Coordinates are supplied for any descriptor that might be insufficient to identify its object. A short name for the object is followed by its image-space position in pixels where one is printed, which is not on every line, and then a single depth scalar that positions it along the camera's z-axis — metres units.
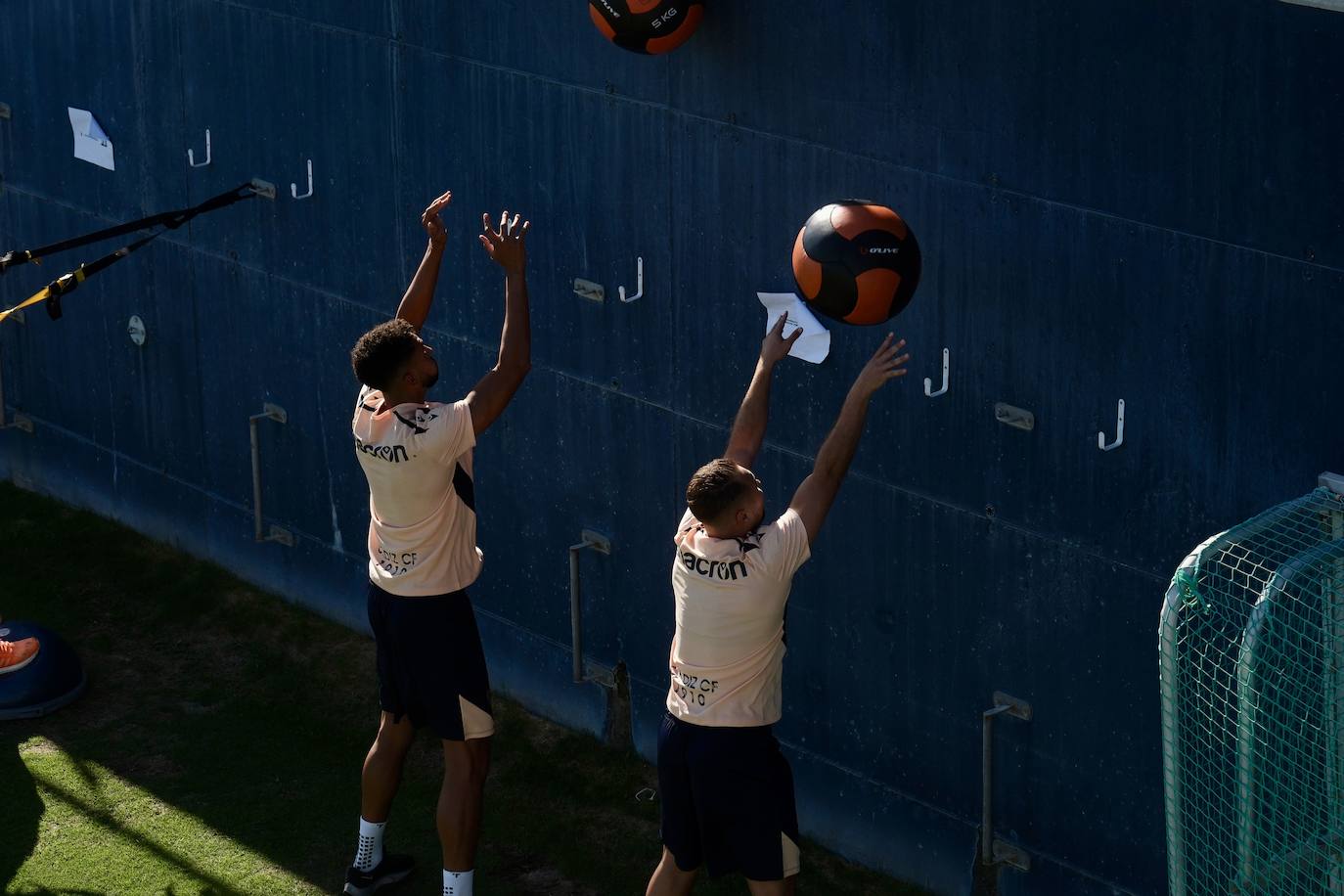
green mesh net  11.73
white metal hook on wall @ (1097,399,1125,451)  13.31
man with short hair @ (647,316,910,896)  12.56
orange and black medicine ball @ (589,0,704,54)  14.69
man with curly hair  14.38
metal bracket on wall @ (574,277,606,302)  16.69
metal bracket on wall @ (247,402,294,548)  20.14
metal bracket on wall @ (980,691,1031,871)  14.59
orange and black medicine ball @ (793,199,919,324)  13.06
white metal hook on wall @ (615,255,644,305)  16.36
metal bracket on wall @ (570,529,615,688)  17.45
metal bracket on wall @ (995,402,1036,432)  13.82
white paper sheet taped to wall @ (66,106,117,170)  21.20
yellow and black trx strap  18.84
